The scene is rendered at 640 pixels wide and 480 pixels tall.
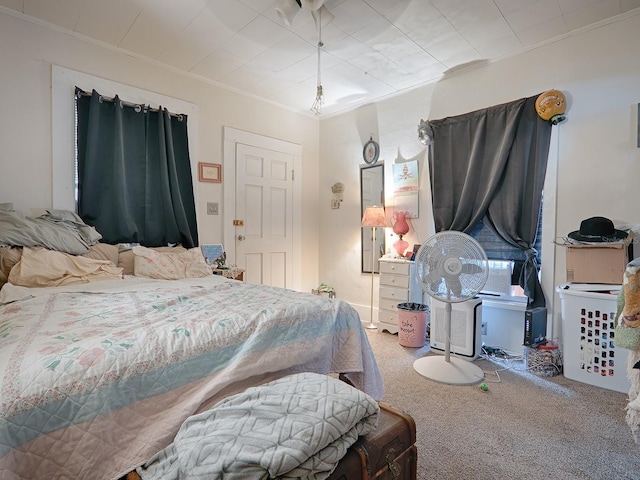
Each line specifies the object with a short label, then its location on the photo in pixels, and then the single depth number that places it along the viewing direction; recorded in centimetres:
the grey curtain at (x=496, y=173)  275
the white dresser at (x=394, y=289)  342
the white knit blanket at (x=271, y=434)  77
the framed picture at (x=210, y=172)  342
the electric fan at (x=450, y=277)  228
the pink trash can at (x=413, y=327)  307
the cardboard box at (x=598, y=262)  221
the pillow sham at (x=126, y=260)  265
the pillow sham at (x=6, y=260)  204
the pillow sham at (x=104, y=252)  254
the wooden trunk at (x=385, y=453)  93
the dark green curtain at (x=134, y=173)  269
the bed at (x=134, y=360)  84
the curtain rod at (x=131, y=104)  266
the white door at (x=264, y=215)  375
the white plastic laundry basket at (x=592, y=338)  217
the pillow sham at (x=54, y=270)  202
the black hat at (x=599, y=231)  225
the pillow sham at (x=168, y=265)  256
